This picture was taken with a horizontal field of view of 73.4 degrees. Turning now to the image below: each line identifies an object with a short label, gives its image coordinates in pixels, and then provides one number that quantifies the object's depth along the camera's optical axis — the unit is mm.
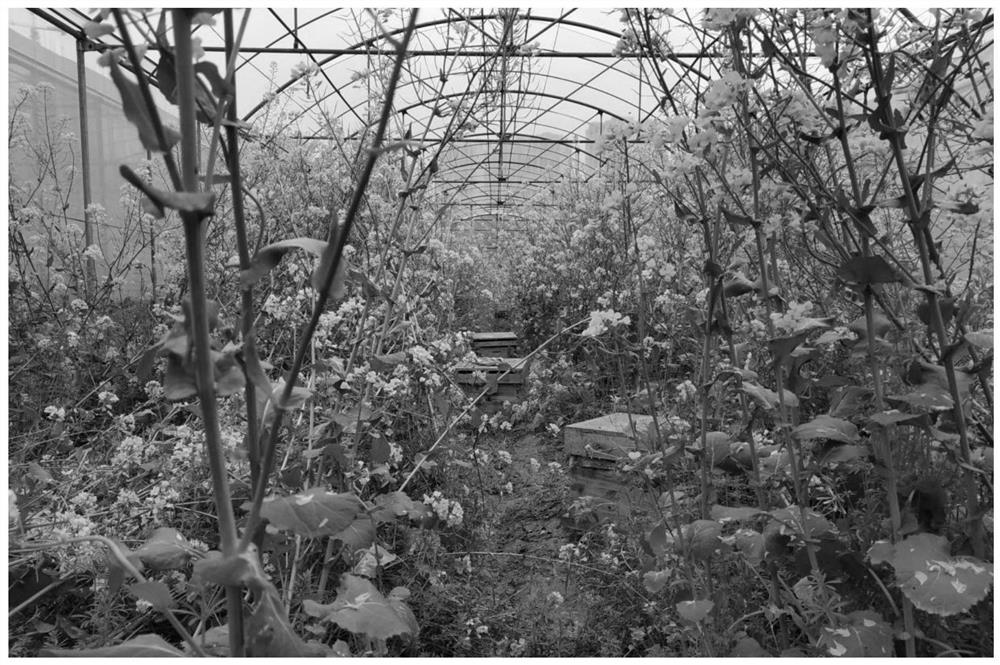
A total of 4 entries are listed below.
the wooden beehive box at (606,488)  2615
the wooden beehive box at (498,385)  4196
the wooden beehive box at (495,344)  6172
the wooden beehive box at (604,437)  2941
